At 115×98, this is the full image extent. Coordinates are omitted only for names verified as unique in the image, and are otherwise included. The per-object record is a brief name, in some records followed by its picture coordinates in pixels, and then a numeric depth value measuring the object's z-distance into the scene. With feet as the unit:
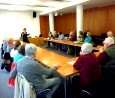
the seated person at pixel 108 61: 5.85
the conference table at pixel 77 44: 10.74
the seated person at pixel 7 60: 10.10
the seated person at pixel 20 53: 6.52
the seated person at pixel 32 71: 4.89
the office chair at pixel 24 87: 4.58
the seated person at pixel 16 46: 8.45
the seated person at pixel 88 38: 14.41
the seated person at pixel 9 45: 10.22
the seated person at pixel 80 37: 15.66
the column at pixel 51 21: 24.98
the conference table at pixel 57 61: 5.57
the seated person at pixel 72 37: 17.74
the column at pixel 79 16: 16.44
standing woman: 17.02
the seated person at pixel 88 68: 5.13
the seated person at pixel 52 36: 21.51
